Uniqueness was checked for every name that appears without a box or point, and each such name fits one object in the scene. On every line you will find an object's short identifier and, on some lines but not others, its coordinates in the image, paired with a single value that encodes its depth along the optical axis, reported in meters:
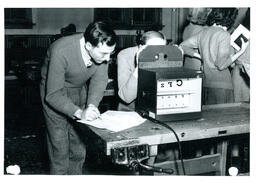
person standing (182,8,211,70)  2.74
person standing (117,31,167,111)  2.15
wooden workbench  1.55
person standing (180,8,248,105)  2.49
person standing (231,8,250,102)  3.01
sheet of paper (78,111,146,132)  1.70
